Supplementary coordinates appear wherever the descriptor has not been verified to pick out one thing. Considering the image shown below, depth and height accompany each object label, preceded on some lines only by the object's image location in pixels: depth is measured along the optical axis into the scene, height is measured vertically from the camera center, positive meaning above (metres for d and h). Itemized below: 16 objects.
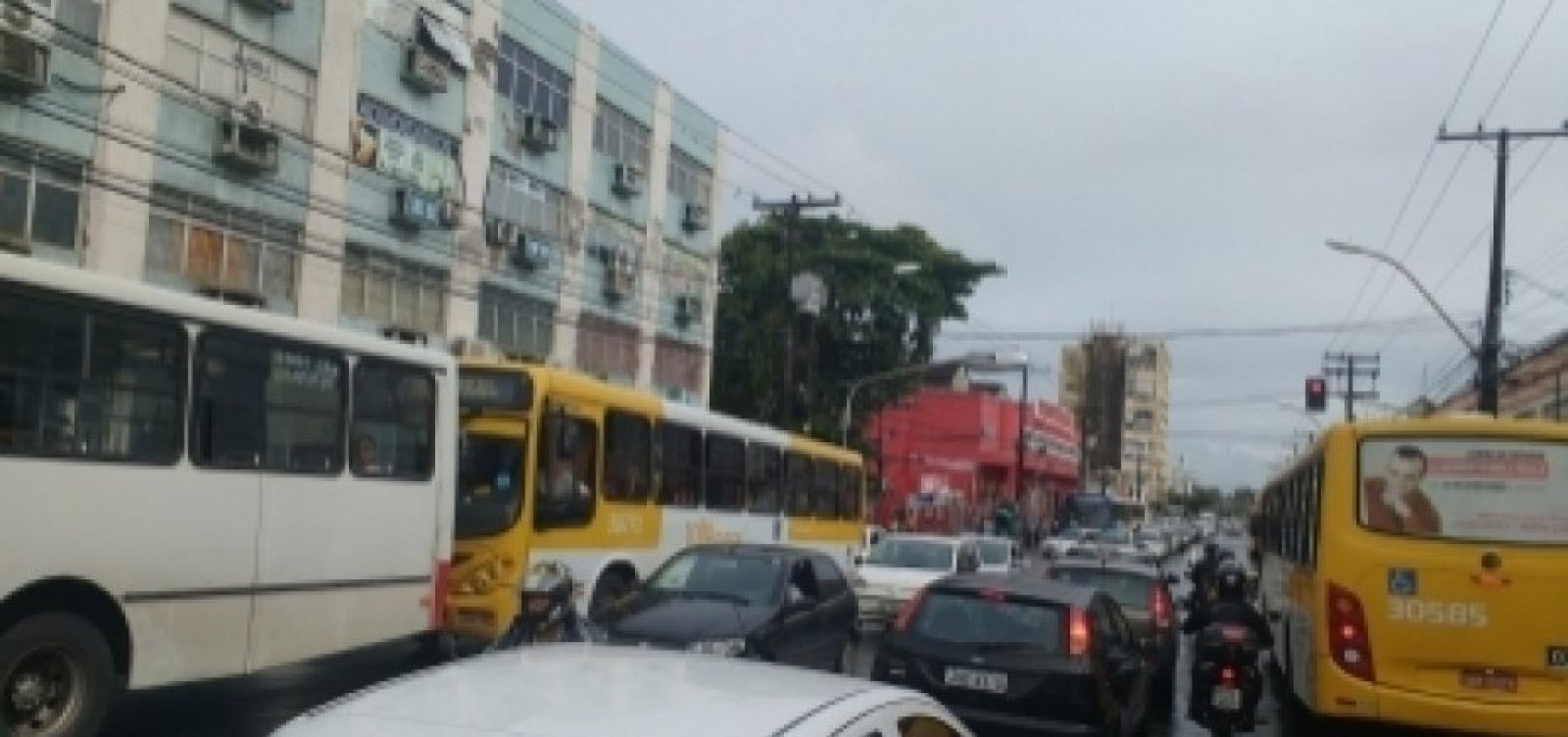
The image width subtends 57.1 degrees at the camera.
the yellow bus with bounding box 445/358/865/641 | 14.05 -0.10
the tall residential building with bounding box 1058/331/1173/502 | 110.81 +7.33
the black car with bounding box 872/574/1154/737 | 9.39 -1.12
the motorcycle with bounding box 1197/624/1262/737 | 11.12 -1.42
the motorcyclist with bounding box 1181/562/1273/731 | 11.24 -1.06
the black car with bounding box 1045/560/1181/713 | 14.50 -1.11
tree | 47.62 +5.93
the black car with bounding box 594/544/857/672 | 11.70 -1.12
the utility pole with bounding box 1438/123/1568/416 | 26.72 +3.77
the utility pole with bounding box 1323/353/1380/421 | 67.24 +5.97
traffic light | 41.22 +2.98
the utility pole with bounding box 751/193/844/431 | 39.47 +5.27
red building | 58.16 +1.41
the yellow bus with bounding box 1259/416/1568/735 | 9.89 -0.52
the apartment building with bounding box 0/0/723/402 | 21.11 +5.53
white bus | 8.27 -0.20
